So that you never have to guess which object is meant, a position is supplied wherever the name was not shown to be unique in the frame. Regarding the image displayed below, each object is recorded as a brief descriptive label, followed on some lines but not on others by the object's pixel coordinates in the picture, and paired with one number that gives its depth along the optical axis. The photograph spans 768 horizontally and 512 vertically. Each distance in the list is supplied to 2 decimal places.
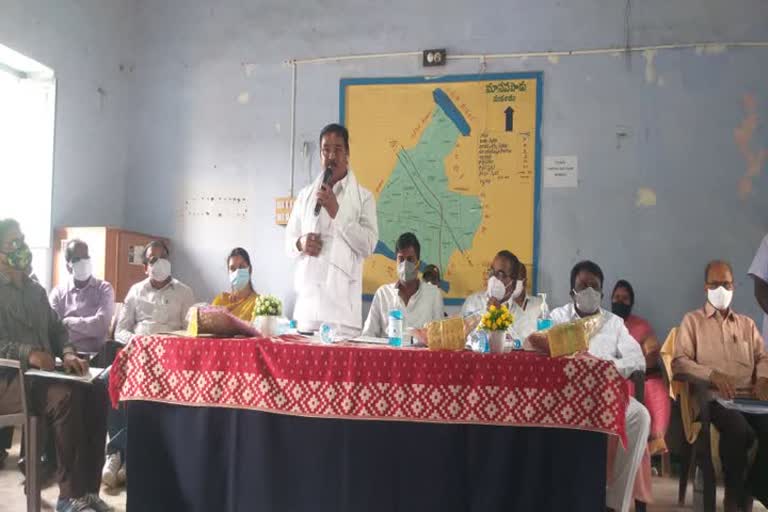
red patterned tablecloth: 2.19
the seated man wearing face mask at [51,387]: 2.79
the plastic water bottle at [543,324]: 2.87
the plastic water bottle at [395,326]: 2.65
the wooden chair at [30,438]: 2.61
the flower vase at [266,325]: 2.67
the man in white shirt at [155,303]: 4.18
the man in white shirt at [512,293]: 3.41
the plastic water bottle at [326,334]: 2.58
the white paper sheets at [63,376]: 2.58
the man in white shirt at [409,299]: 3.60
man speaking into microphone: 2.98
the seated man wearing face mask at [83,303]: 4.25
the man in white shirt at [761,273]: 3.89
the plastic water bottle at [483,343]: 2.35
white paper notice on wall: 4.78
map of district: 4.83
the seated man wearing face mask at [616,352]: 2.46
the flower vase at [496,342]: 2.34
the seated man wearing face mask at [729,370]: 2.82
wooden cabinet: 4.82
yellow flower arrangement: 2.35
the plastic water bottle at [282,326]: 2.71
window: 4.75
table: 2.20
